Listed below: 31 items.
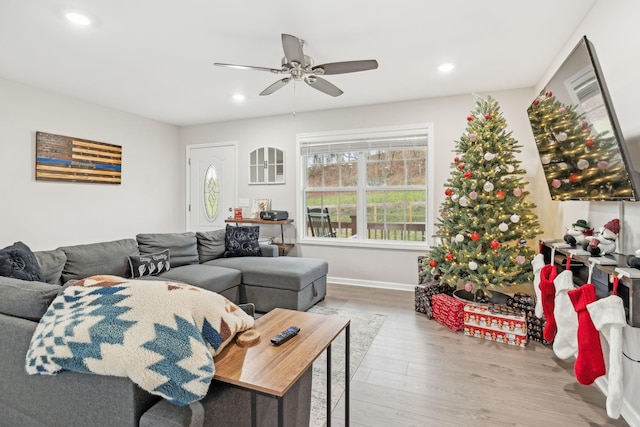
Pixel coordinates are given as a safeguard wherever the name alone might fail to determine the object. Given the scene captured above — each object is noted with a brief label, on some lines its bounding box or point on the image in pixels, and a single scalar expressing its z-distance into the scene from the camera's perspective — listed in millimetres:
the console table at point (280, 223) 4885
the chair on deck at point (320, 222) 5043
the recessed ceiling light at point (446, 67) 3275
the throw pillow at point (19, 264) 2090
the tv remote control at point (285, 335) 1301
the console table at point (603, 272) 1424
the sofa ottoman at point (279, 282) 3432
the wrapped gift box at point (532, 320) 2869
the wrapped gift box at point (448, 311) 3078
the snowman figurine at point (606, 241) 1914
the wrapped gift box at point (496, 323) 2803
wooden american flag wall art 3996
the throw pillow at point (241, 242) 4203
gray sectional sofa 1034
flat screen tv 1697
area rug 1993
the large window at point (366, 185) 4492
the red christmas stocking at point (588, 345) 1758
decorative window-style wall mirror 5215
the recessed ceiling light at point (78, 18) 2424
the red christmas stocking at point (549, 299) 2367
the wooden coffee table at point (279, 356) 1033
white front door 5609
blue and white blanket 977
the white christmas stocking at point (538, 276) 2508
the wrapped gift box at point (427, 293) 3486
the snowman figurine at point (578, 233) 2225
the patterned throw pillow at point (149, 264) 3160
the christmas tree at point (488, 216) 3061
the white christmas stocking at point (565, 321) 2062
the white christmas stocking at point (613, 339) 1521
